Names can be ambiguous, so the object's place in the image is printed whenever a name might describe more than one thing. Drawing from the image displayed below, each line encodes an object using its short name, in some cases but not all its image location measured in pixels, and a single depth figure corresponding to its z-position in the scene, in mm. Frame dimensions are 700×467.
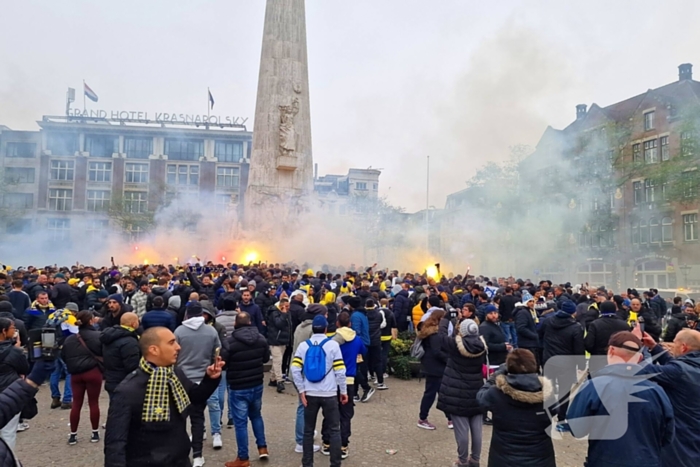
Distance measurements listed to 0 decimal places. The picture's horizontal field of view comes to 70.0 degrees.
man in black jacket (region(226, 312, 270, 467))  5820
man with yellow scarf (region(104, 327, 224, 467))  2982
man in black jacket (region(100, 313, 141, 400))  5820
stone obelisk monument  25562
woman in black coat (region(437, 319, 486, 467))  5414
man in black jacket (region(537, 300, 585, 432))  7160
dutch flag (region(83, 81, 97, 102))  48406
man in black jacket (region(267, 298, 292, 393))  9258
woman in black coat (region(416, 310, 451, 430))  6961
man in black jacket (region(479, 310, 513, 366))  6957
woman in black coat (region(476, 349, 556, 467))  3664
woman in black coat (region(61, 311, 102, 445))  6402
